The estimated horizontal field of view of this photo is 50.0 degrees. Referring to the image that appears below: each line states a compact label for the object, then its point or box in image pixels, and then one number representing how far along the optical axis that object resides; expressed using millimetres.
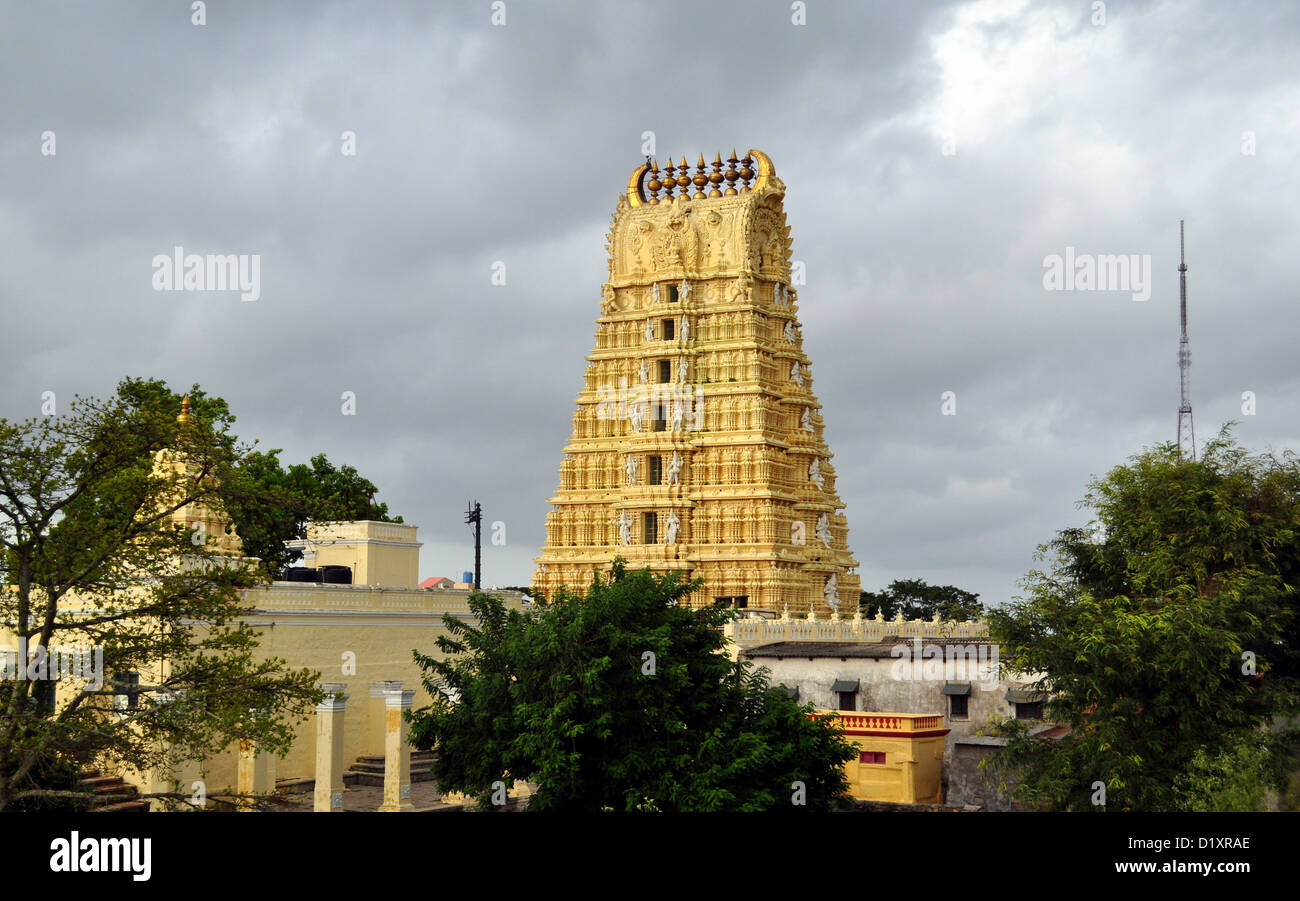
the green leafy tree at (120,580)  22344
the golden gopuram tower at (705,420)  62072
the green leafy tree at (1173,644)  28875
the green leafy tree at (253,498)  23703
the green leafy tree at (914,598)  92938
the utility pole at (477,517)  71456
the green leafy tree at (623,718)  26938
